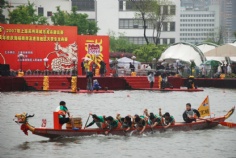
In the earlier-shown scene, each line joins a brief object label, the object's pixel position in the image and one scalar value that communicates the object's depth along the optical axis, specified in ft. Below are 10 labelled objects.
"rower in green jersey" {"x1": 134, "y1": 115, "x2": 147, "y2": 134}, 123.24
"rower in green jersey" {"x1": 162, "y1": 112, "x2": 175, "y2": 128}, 127.02
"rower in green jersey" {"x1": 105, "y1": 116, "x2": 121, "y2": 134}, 119.44
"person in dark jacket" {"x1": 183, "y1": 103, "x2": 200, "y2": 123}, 131.54
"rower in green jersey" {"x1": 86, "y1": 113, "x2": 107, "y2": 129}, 118.75
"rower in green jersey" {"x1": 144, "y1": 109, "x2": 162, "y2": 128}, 125.49
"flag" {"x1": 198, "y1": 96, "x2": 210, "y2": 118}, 133.59
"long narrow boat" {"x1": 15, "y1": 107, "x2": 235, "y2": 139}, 111.55
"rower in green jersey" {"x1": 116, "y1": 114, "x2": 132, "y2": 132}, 121.90
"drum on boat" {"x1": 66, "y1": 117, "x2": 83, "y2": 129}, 116.57
